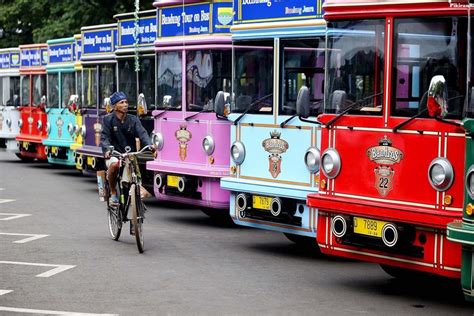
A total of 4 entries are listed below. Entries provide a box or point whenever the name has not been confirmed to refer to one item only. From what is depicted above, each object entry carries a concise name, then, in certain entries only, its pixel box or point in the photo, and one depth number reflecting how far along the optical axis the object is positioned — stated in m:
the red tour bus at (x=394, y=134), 8.74
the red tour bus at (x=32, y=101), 26.16
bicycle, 12.42
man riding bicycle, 13.33
